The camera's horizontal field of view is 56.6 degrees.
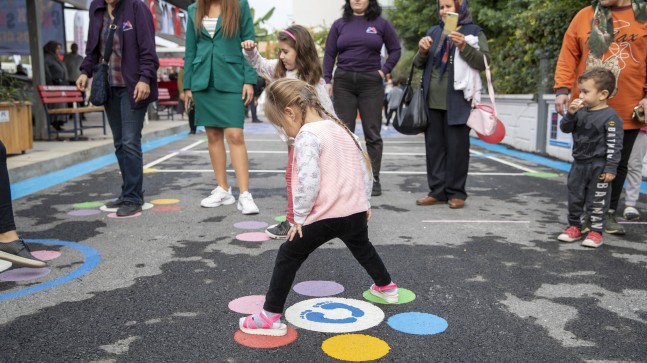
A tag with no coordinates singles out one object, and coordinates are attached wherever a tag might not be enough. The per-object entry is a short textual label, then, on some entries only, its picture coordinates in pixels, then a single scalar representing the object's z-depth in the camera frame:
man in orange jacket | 4.20
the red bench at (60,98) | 9.92
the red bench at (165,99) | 18.48
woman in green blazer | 4.94
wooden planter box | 7.53
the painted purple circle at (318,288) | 3.08
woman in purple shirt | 5.80
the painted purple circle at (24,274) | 3.29
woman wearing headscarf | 5.18
